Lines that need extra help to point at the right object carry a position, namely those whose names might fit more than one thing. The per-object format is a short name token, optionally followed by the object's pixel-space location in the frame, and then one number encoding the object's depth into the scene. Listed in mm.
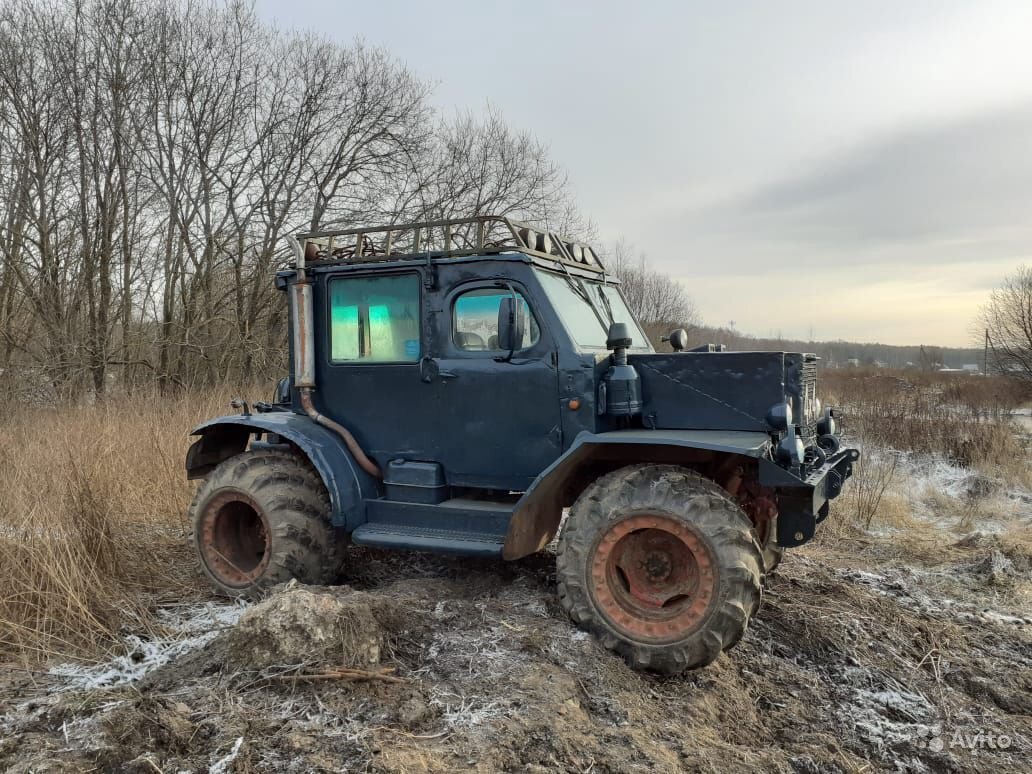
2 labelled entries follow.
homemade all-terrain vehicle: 3658
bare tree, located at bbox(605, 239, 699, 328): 31938
